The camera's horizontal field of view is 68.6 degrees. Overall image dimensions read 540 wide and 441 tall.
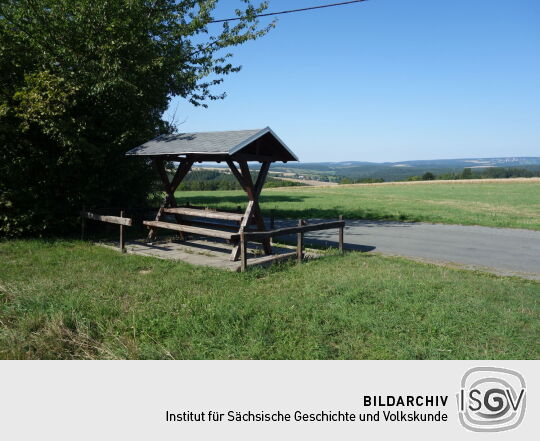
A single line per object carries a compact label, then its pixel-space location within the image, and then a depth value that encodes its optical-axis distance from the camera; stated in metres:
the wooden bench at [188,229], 9.34
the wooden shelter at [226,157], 9.72
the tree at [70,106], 11.71
